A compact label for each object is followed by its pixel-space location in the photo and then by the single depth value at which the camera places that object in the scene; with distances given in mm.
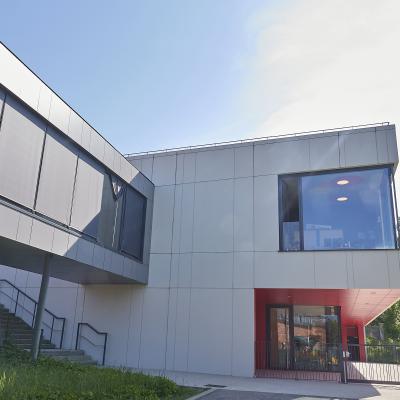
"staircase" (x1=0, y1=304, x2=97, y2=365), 12859
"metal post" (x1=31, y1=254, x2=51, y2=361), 10273
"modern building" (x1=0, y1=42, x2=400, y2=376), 11195
